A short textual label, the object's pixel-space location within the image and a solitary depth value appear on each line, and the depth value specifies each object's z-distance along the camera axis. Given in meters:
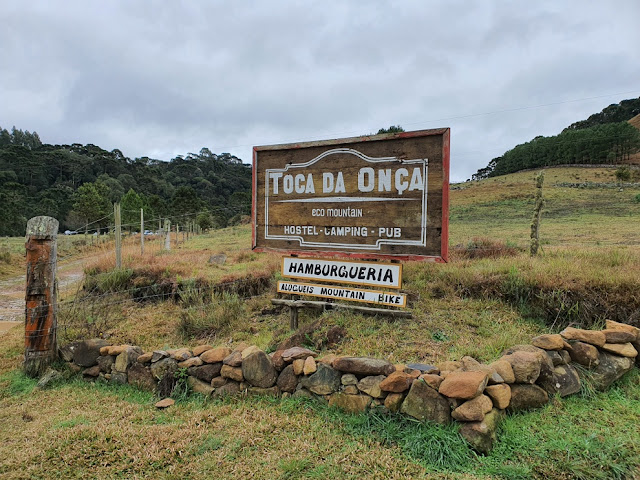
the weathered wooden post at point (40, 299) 4.48
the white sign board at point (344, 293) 4.55
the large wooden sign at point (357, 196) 4.30
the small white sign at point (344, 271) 4.58
